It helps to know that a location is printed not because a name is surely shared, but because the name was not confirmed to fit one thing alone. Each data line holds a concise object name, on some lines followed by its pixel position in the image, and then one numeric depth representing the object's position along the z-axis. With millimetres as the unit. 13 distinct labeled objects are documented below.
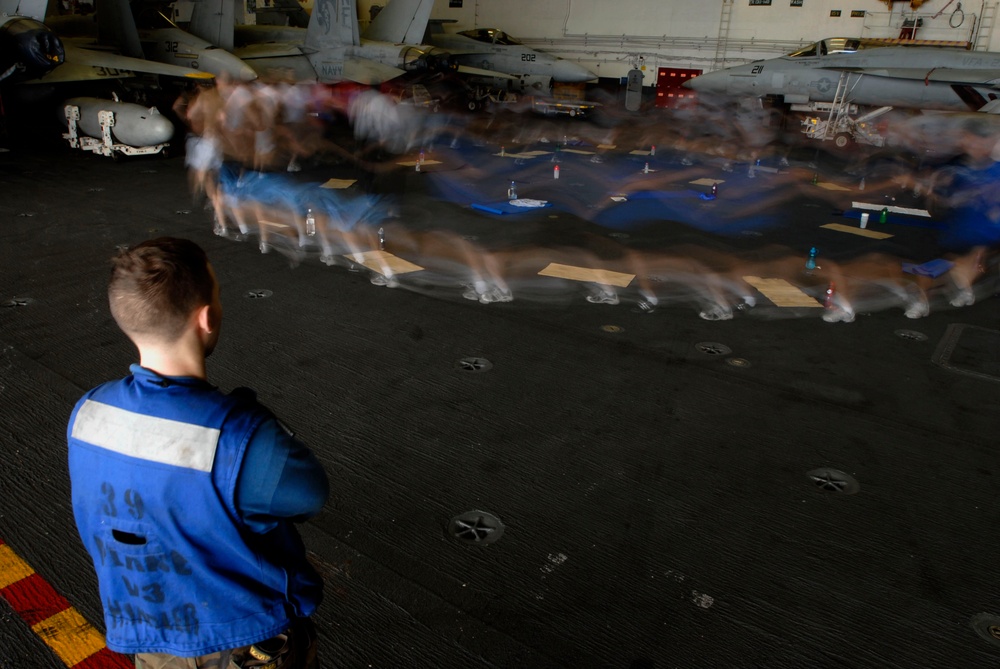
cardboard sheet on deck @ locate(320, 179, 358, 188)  11028
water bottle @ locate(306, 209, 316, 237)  8289
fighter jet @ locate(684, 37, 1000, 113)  15445
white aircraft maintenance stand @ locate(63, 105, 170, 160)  12531
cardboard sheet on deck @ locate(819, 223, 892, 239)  9211
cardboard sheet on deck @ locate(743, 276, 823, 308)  6578
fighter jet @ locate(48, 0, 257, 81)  16022
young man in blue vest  1395
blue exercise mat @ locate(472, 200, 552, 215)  9867
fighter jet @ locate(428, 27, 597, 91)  23812
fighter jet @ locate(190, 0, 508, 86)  18891
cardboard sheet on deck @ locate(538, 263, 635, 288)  7055
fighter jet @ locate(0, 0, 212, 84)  11828
